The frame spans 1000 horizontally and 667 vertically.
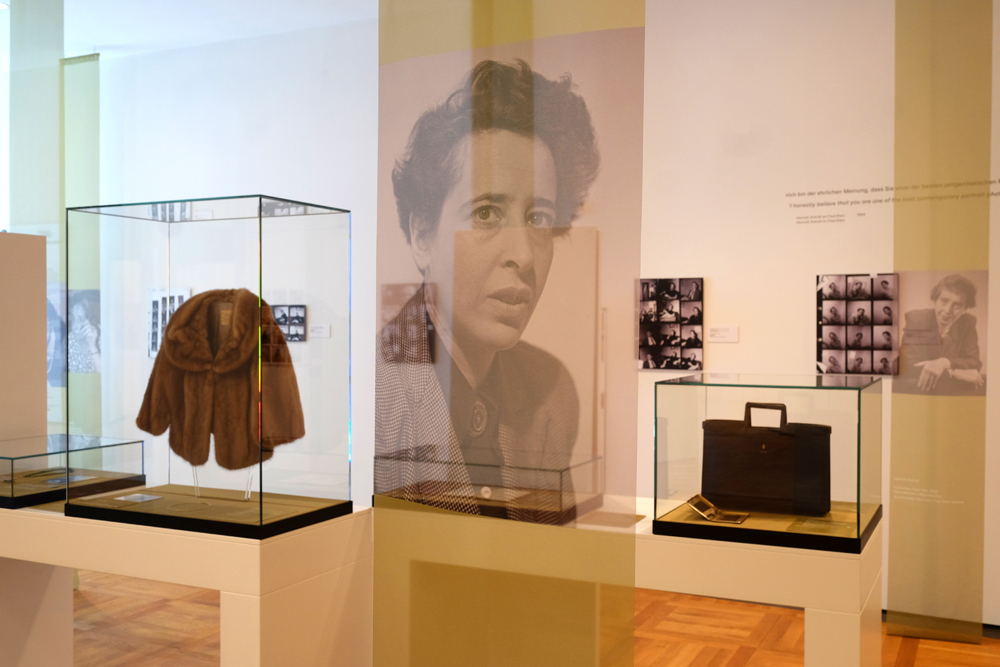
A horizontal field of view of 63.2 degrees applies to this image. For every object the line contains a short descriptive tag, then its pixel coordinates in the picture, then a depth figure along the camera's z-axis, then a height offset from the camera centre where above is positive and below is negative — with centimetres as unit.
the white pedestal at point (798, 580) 228 -75
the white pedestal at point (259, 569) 221 -72
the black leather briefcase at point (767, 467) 249 -43
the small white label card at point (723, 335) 497 -4
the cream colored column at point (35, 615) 298 -109
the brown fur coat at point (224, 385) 223 -16
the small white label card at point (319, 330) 228 -1
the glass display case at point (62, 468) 249 -47
